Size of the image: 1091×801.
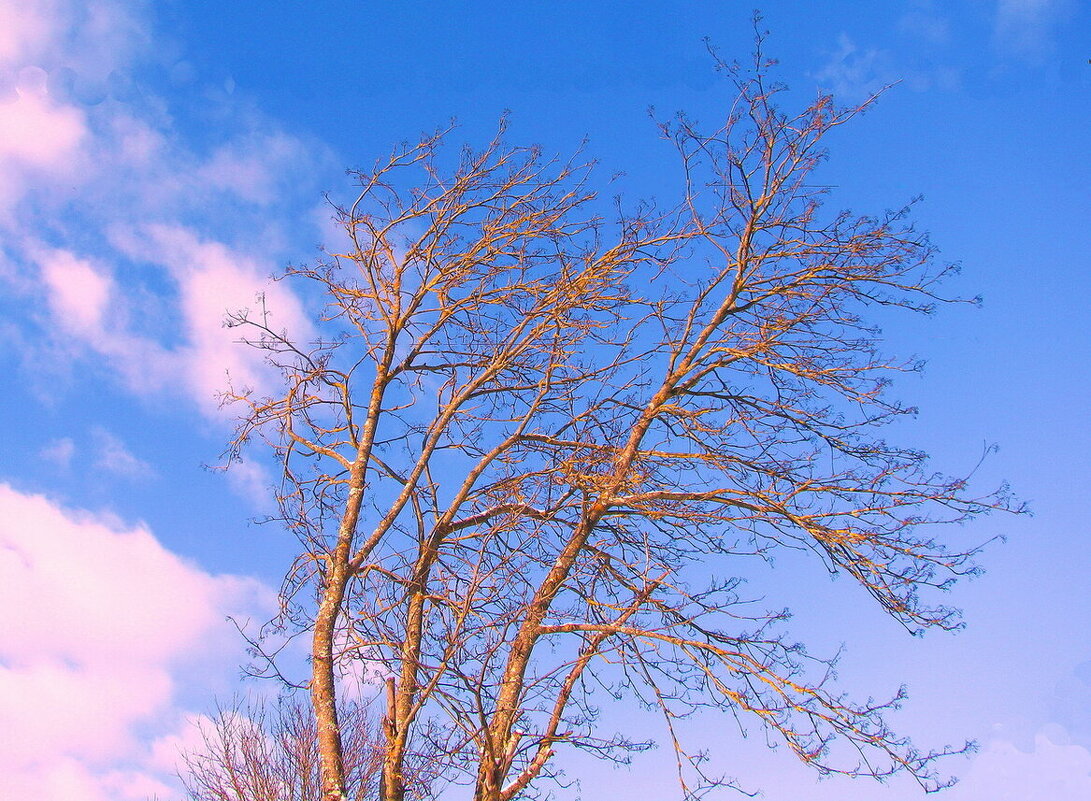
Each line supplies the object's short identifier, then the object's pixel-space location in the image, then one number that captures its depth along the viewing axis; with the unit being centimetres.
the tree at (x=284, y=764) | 1177
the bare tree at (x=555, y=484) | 553
